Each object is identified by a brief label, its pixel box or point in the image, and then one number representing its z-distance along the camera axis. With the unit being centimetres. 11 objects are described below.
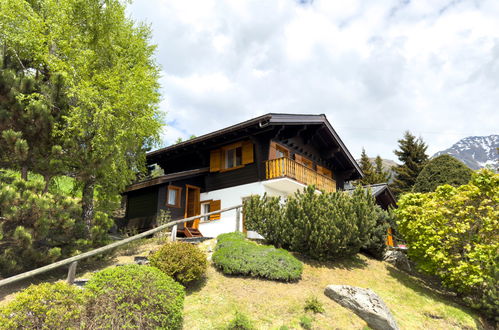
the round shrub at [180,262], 786
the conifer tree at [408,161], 3222
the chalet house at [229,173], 1510
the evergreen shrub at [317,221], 1034
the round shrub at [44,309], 475
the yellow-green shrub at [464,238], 927
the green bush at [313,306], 757
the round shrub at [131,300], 554
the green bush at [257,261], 901
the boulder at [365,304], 748
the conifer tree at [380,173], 3481
